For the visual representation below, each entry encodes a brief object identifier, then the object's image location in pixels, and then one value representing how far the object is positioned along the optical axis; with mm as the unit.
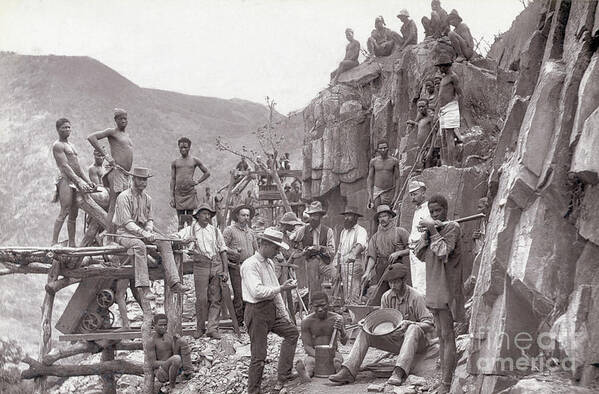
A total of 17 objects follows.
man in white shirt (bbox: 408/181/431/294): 9531
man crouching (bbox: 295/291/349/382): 8789
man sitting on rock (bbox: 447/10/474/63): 15312
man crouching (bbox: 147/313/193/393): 10070
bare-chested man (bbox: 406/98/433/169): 13007
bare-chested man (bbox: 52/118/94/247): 11070
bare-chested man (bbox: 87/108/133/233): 10961
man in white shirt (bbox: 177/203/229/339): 10773
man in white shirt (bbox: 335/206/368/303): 10758
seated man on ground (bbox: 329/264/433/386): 7938
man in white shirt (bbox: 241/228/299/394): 8094
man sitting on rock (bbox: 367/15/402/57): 22281
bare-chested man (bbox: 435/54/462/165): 11648
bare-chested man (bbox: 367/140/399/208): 12391
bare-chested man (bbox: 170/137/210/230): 11891
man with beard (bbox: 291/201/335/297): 10586
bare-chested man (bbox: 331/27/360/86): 23906
